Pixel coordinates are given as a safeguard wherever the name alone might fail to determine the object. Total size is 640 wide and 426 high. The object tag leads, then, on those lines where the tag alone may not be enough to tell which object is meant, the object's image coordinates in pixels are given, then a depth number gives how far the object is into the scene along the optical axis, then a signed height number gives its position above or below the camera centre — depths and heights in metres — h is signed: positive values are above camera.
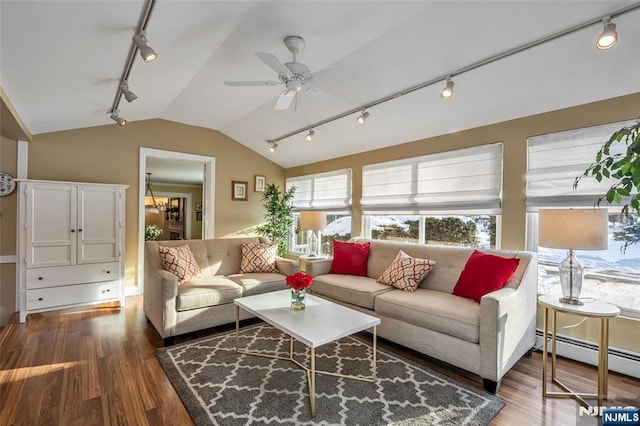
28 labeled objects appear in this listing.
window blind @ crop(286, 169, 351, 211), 5.14 +0.37
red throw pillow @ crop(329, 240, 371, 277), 3.83 -0.60
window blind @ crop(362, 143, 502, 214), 3.40 +0.37
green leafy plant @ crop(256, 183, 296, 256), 5.72 -0.14
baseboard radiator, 2.45 -1.19
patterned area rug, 1.90 -1.27
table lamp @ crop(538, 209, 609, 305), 2.07 -0.14
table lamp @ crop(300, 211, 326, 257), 4.59 -0.15
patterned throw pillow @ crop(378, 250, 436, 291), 3.14 -0.63
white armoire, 3.45 -0.44
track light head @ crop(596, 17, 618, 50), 1.83 +1.06
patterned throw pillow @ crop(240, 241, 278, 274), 3.92 -0.62
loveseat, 2.90 -0.81
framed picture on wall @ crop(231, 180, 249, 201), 5.68 +0.37
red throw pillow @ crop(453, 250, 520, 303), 2.60 -0.54
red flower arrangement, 2.48 -0.57
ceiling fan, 2.32 +1.08
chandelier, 7.68 +0.16
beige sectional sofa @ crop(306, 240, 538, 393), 2.23 -0.85
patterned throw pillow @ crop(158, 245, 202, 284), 3.30 -0.58
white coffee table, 2.02 -0.82
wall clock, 3.66 +0.28
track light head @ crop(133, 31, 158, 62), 1.95 +1.04
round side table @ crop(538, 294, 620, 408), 2.01 -0.81
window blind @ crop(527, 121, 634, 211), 2.67 +0.45
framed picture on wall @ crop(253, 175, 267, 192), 5.97 +0.53
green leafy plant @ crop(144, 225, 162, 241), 7.14 -0.56
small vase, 2.53 -0.74
